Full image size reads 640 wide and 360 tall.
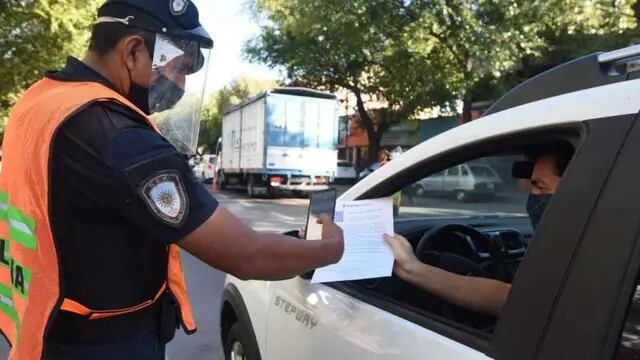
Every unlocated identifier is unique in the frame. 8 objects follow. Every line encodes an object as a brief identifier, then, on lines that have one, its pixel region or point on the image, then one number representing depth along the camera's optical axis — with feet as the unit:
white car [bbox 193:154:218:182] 110.42
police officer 4.48
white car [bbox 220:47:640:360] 4.01
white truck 64.39
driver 6.46
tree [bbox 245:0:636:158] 49.32
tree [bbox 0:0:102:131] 47.80
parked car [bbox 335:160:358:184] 106.42
